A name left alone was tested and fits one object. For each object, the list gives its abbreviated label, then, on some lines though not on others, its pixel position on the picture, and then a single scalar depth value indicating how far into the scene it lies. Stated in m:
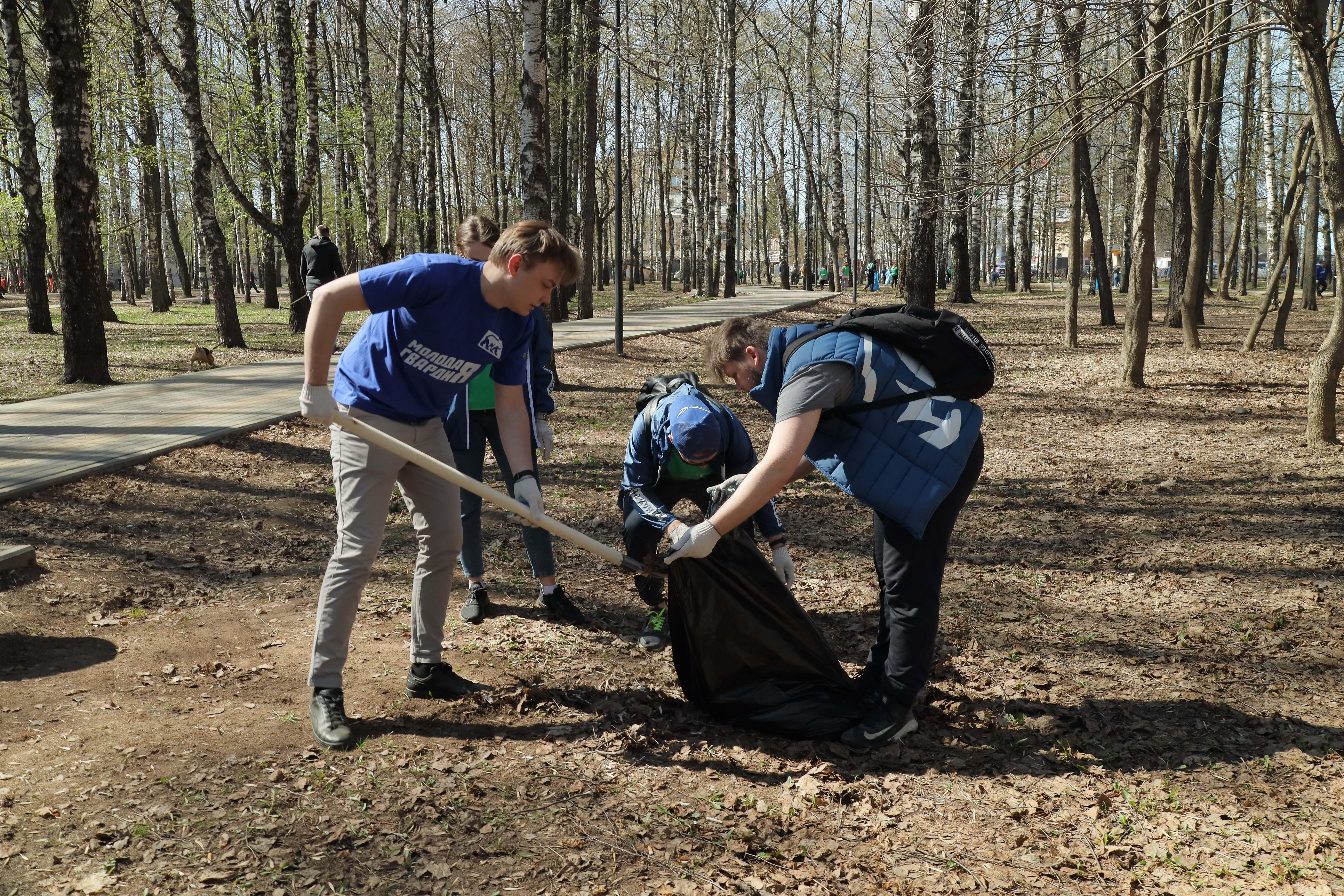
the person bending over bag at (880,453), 2.76
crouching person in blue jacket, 3.57
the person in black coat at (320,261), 12.27
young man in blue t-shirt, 2.83
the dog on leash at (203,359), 11.55
